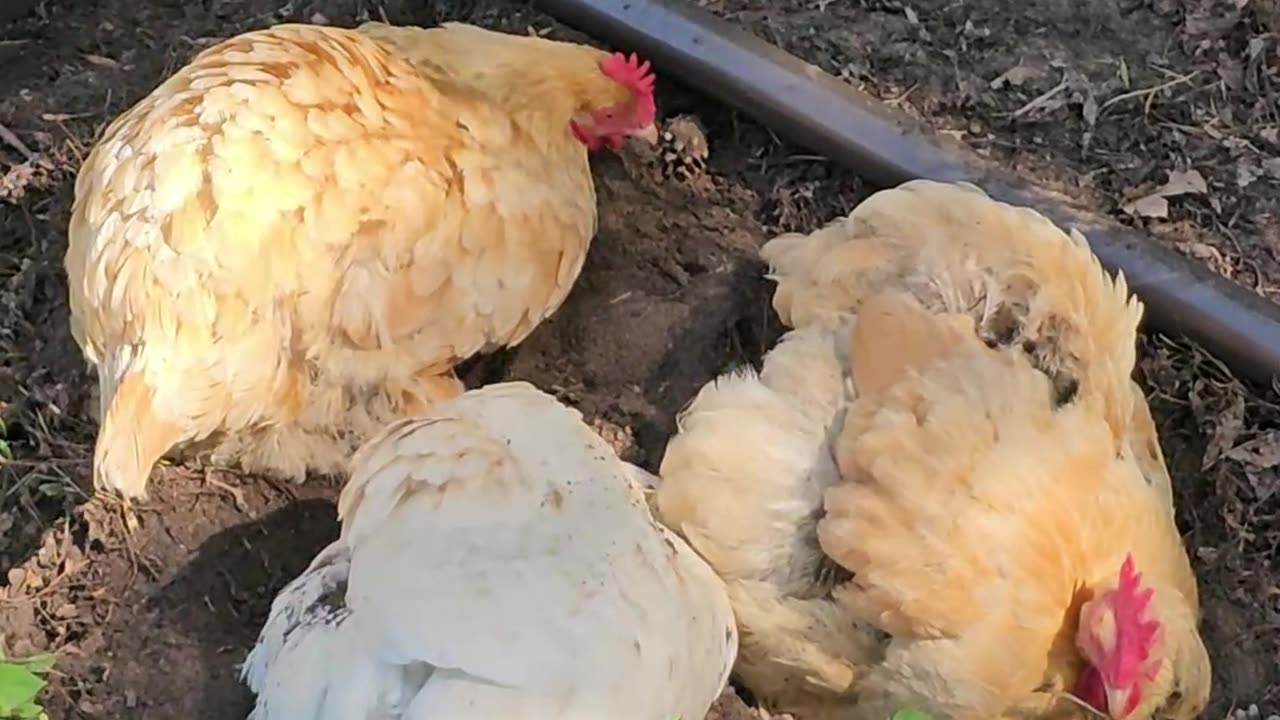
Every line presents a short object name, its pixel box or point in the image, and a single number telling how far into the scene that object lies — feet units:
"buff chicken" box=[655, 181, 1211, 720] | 8.59
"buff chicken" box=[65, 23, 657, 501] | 9.41
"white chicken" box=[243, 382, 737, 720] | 7.39
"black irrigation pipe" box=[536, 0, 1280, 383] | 10.37
